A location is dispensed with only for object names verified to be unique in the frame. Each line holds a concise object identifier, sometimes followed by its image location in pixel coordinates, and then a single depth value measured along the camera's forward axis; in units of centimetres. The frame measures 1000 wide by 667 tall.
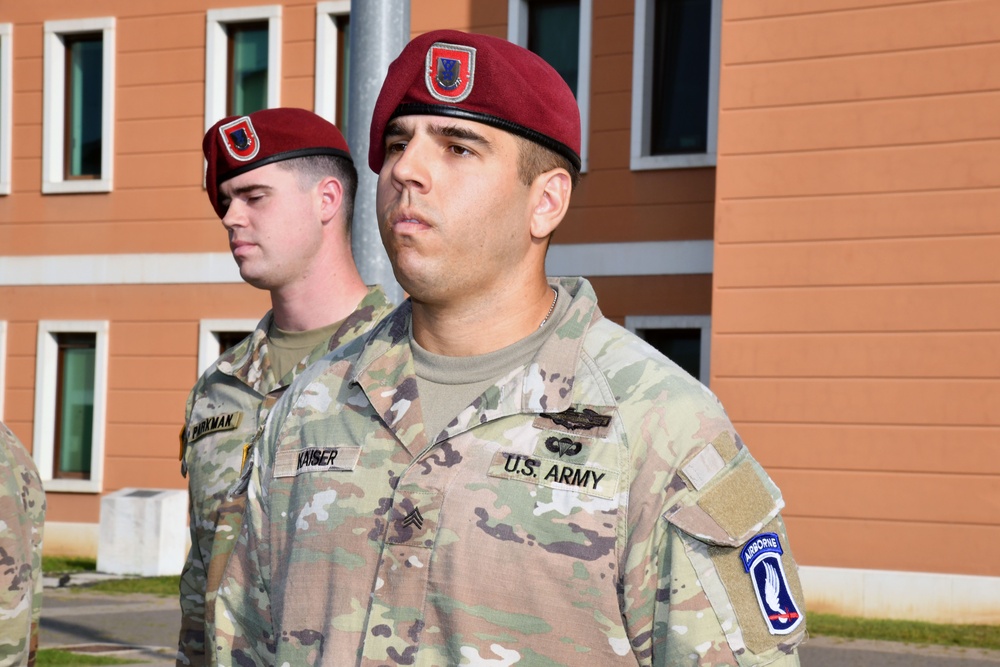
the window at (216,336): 1534
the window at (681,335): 1315
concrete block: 1416
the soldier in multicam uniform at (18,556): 340
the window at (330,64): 1494
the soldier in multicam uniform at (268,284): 379
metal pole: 500
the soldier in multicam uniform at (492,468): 214
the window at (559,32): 1371
